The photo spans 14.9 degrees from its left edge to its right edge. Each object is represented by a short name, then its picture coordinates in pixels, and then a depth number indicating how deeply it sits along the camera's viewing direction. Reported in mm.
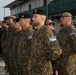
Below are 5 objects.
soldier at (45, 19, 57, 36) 7774
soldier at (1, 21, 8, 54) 9039
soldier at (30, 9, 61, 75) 4414
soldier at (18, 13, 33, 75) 5516
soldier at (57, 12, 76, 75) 5216
